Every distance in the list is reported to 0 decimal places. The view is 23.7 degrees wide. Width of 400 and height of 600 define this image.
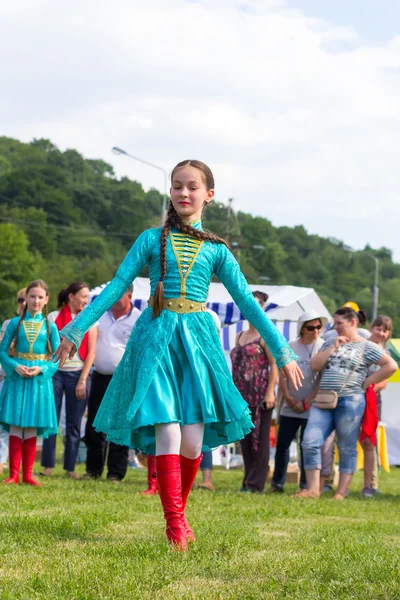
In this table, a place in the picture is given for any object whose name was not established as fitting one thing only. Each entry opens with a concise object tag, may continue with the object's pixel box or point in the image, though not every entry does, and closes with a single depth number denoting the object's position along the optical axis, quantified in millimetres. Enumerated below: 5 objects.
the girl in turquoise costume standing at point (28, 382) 9023
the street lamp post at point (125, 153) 33406
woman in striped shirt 9516
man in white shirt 10031
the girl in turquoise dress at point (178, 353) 4938
